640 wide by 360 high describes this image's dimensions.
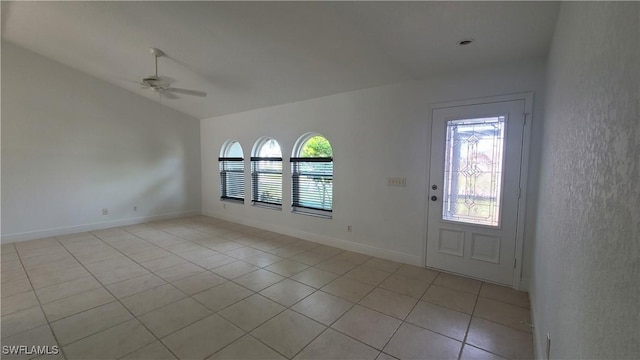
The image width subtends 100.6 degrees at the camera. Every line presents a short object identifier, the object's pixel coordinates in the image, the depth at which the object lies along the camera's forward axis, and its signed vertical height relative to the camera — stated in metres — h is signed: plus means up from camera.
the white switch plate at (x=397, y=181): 3.73 -0.25
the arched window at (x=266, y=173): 5.60 -0.24
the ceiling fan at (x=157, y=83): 3.32 +1.00
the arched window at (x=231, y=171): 6.38 -0.24
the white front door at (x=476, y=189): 3.01 -0.29
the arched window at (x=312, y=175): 4.76 -0.23
